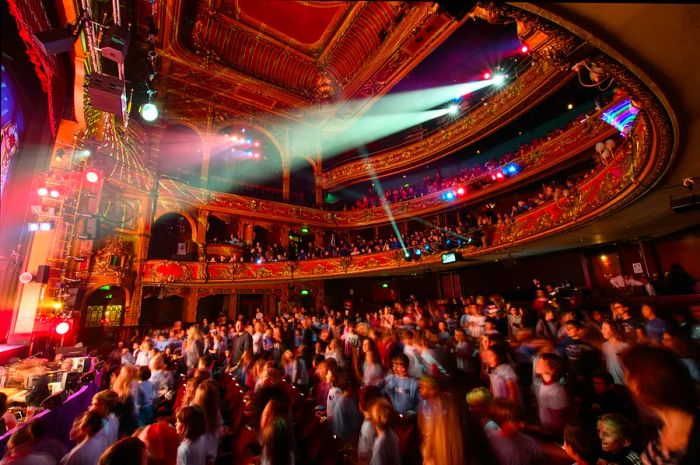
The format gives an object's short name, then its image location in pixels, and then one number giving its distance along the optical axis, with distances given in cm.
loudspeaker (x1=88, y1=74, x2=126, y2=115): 530
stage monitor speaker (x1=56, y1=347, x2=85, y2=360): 848
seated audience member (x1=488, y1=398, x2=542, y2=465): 217
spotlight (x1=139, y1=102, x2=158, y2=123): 781
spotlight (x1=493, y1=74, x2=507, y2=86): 1323
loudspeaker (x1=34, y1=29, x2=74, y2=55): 406
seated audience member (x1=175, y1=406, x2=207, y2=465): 268
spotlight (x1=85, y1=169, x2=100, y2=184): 921
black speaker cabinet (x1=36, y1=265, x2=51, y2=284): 919
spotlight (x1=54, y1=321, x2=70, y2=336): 922
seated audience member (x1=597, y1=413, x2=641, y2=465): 201
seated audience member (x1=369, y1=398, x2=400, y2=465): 256
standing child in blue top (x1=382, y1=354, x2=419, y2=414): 388
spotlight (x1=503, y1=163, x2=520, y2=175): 1266
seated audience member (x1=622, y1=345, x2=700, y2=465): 156
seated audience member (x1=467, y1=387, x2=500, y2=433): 246
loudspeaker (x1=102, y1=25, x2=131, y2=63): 500
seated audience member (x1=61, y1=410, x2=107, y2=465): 280
